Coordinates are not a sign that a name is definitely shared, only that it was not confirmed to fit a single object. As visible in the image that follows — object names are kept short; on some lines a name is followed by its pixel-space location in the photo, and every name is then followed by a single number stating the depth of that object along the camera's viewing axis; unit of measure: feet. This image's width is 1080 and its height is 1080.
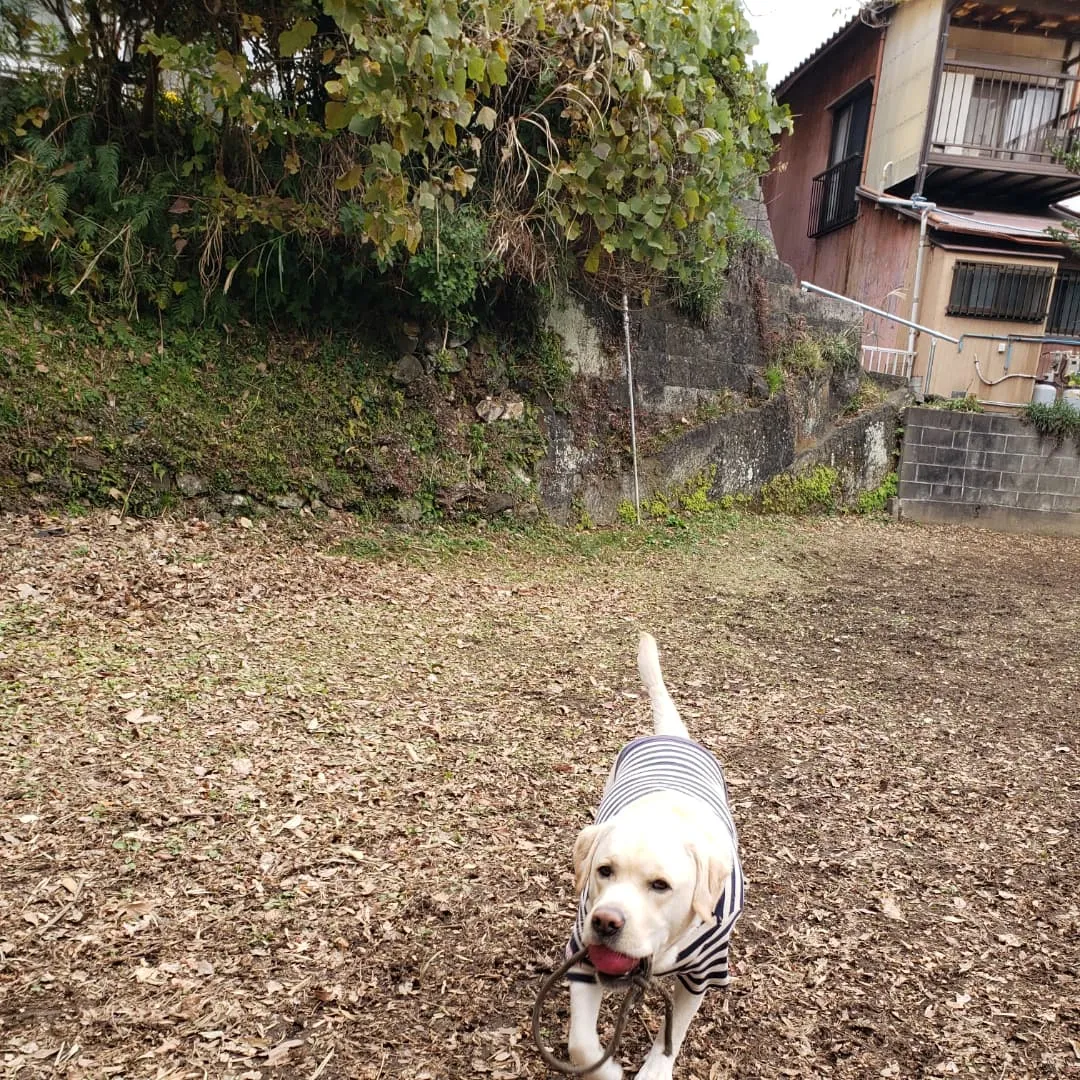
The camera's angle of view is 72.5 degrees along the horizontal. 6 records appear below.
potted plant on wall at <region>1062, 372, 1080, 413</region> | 30.17
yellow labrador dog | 5.24
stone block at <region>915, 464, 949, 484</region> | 29.71
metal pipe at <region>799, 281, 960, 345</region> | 31.18
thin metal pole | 24.84
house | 37.50
